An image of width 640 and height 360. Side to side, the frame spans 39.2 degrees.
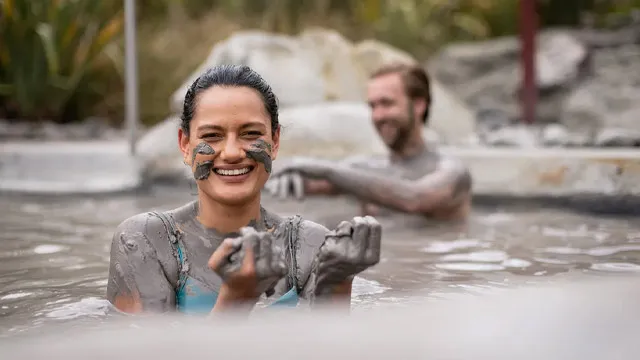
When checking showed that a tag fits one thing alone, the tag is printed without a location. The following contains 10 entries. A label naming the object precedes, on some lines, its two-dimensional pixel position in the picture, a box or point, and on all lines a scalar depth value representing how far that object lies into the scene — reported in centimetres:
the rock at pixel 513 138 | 696
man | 454
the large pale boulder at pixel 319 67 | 878
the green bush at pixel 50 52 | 859
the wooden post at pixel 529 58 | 914
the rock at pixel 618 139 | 627
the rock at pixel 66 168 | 656
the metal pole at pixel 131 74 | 667
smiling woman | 240
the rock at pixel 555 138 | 672
